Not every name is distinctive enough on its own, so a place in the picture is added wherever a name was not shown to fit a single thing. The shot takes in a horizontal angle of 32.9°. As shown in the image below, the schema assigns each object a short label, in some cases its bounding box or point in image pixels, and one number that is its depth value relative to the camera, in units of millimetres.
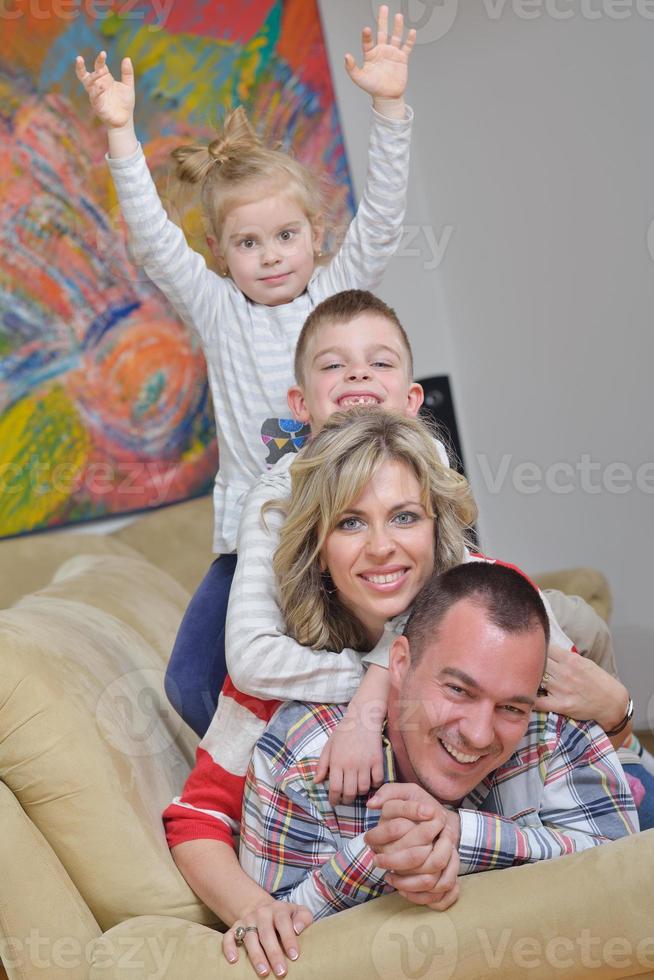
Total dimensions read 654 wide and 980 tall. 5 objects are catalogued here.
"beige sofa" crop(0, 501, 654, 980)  1300
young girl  1889
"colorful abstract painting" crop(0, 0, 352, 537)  2783
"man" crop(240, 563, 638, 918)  1330
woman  1526
